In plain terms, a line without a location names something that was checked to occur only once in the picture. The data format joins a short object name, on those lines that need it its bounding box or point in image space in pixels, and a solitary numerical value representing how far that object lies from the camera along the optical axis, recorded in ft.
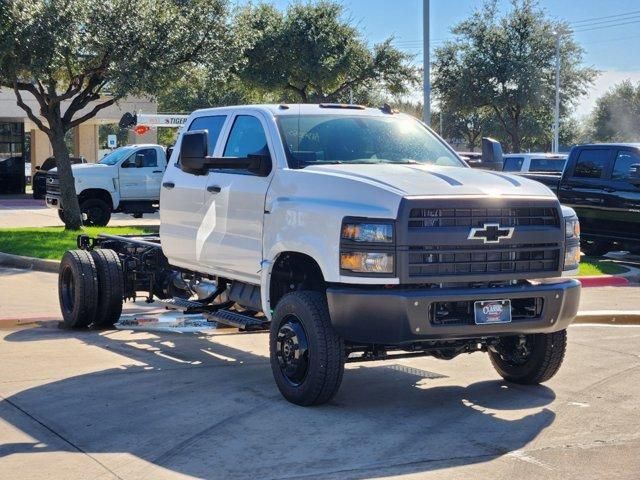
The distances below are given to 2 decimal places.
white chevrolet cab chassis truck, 23.38
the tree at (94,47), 63.93
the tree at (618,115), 244.01
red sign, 123.83
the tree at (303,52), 121.19
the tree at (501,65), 144.05
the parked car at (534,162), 80.28
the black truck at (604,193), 58.23
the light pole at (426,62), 70.79
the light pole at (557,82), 135.33
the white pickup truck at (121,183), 82.94
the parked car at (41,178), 113.70
